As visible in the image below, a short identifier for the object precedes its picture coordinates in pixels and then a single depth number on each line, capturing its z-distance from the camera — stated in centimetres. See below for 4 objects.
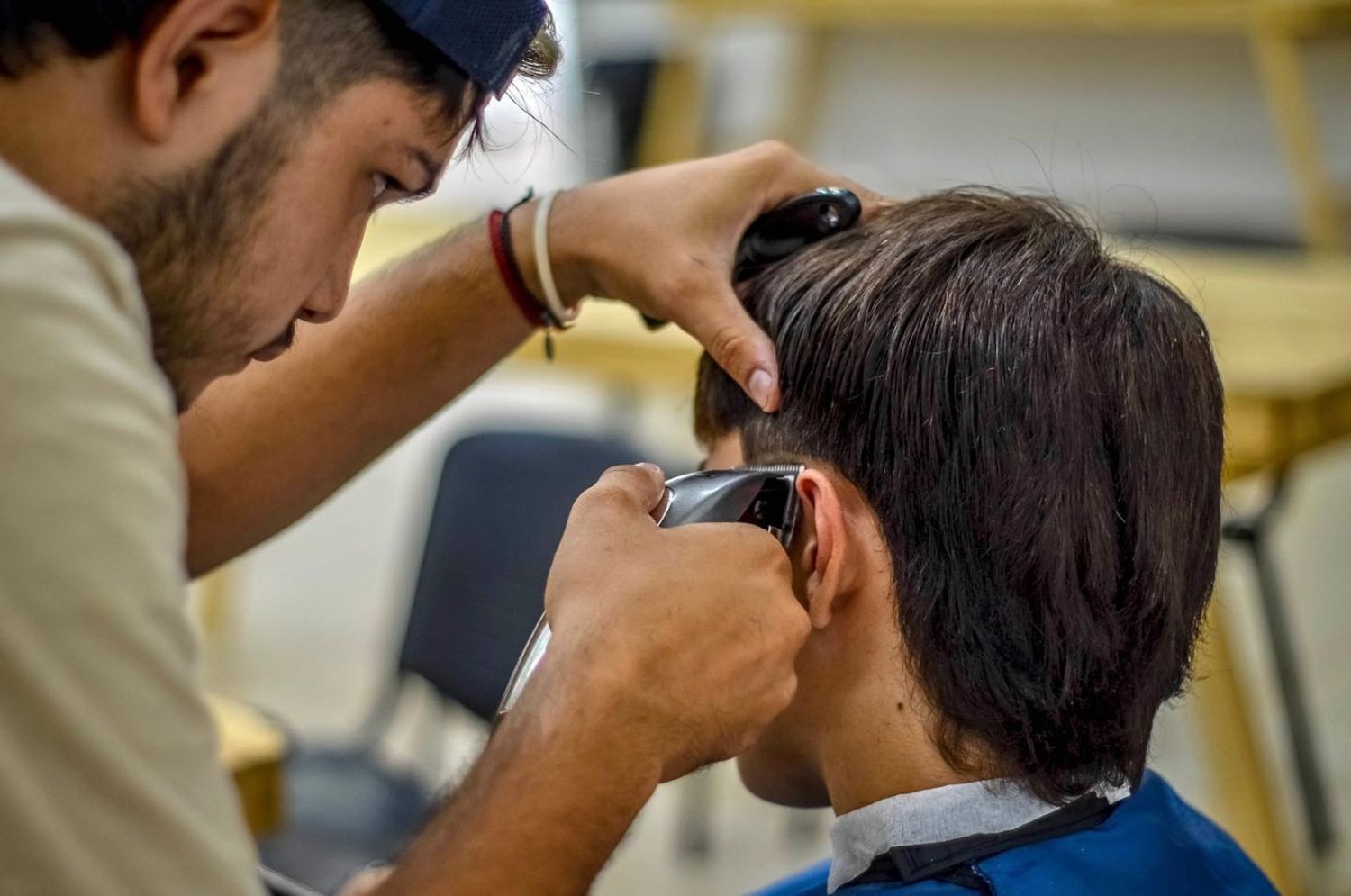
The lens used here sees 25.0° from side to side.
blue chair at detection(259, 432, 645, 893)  171
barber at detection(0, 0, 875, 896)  95
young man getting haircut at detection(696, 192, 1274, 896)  118
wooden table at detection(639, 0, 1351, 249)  402
